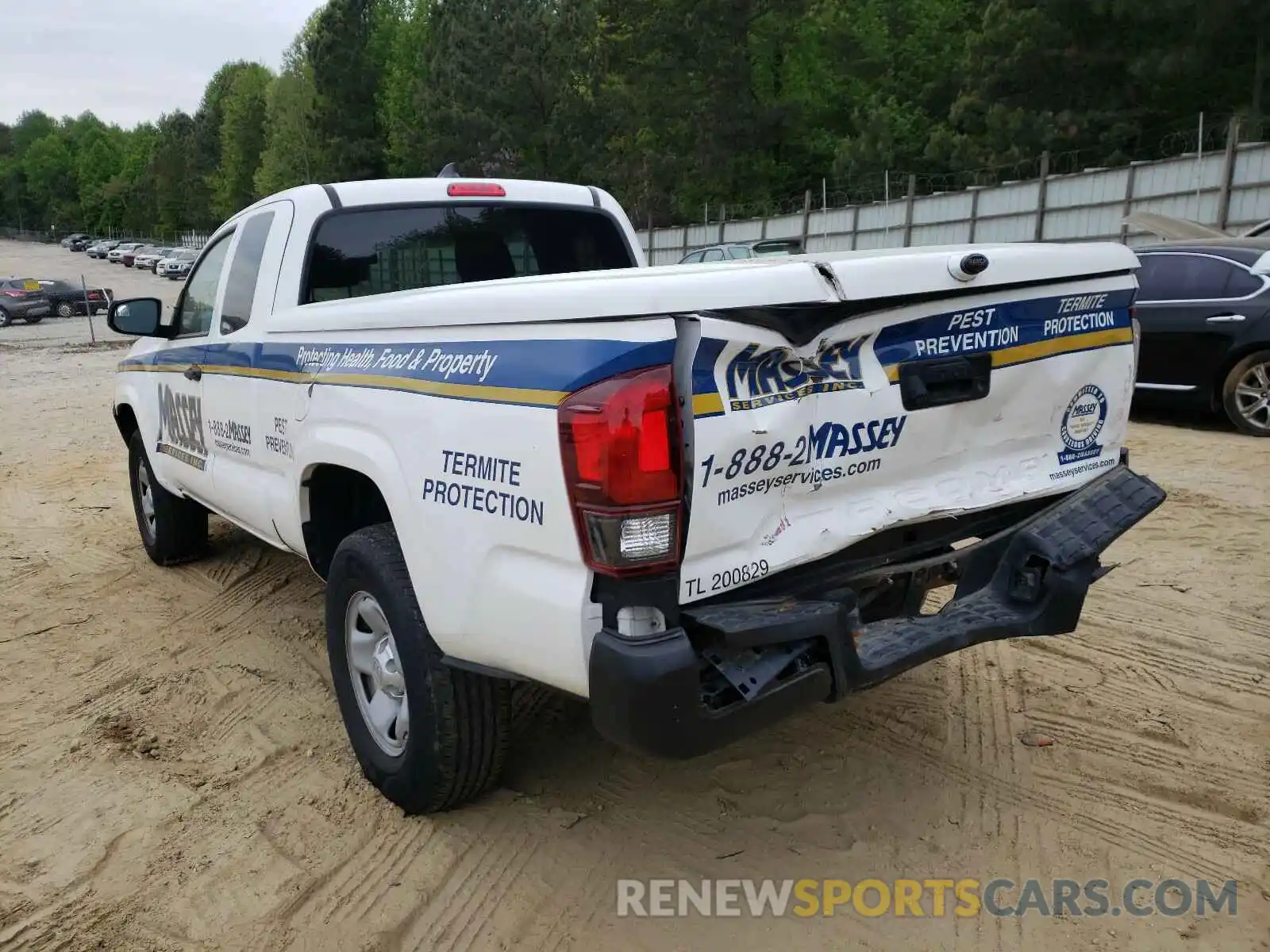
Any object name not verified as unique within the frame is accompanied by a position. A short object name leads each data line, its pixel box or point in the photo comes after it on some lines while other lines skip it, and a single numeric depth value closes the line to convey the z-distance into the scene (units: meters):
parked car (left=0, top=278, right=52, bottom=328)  27.86
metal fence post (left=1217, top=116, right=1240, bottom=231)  18.33
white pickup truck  2.24
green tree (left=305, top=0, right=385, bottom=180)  54.28
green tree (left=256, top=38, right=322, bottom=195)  56.84
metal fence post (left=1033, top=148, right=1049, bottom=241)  21.78
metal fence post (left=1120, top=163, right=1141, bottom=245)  20.33
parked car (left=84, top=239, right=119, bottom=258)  74.88
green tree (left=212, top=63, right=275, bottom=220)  75.12
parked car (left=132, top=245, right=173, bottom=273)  58.56
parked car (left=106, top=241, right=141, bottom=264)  67.94
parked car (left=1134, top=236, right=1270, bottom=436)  7.83
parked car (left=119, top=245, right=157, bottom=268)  63.06
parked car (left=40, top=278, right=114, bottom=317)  29.34
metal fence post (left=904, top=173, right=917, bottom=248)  24.95
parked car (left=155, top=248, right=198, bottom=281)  50.91
